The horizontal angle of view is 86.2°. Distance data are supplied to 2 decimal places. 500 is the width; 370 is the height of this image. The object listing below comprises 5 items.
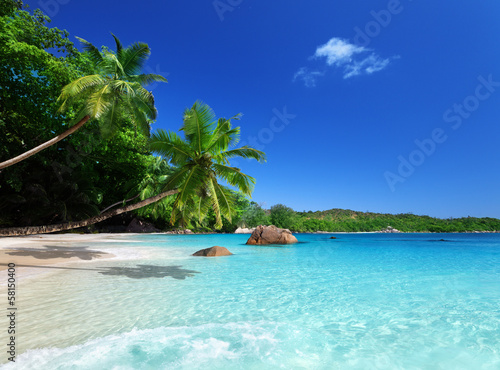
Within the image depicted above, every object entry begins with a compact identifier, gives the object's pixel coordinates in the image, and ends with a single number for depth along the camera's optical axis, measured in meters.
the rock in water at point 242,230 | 63.69
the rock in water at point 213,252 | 14.21
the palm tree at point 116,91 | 8.91
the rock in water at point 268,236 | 23.16
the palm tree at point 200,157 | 9.25
